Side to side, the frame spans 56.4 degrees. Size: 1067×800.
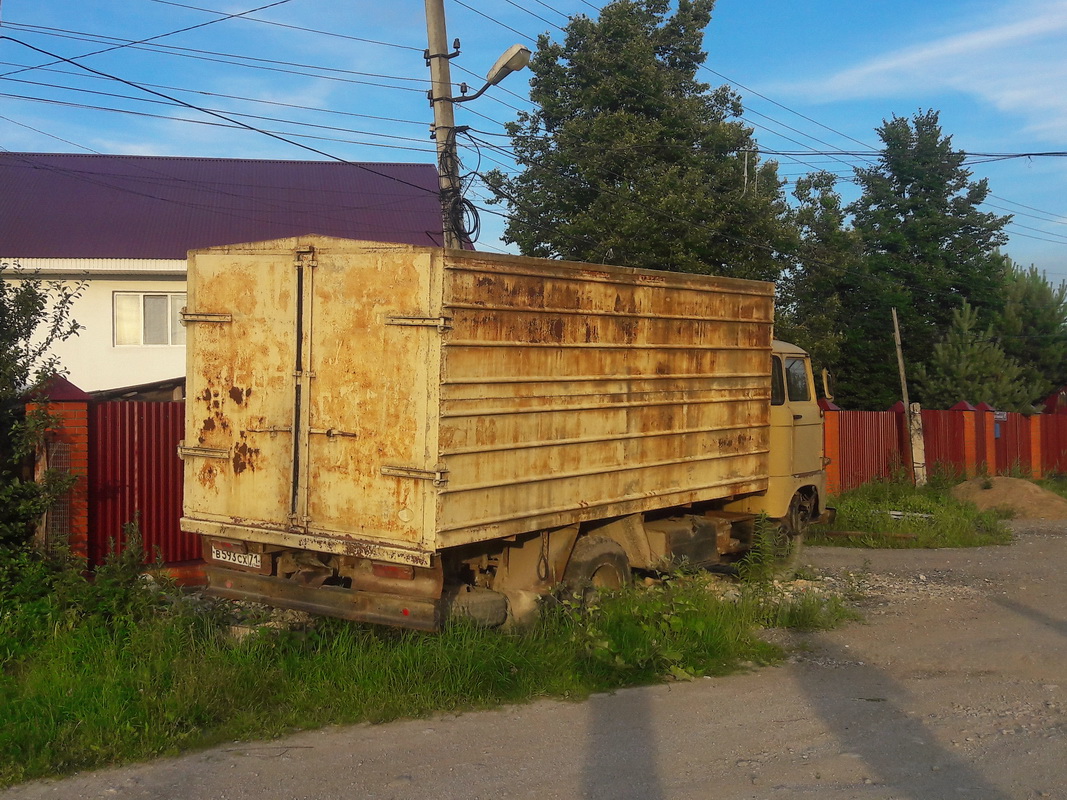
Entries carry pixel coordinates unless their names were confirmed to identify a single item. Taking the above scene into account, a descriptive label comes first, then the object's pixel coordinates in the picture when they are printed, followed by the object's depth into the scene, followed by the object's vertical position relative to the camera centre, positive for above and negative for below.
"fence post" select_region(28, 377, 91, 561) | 7.70 -0.40
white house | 16.67 +3.41
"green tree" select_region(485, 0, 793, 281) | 18.48 +4.68
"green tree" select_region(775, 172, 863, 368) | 28.80 +4.14
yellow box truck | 6.11 -0.12
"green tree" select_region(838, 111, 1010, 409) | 30.91 +4.93
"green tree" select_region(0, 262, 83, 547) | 7.17 +0.05
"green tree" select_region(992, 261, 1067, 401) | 30.67 +2.46
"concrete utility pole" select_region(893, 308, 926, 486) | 18.64 -0.62
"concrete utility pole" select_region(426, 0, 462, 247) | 11.51 +3.50
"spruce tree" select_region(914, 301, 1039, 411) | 27.31 +0.93
